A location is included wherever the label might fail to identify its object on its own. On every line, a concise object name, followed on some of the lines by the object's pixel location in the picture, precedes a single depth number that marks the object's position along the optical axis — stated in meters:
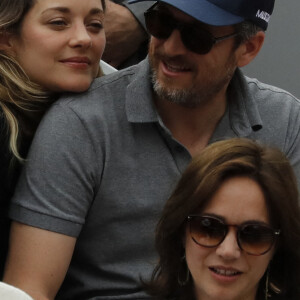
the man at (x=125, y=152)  5.00
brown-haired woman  4.20
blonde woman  5.13
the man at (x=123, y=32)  7.28
